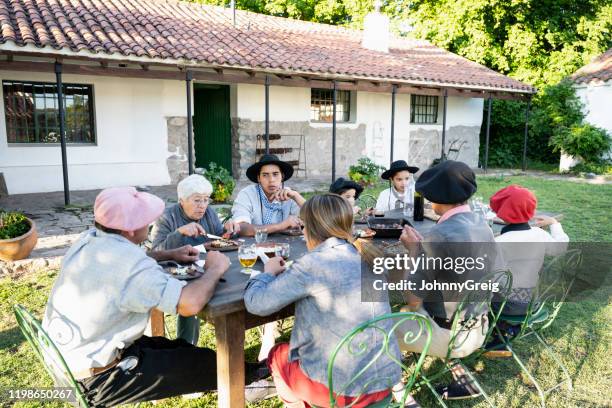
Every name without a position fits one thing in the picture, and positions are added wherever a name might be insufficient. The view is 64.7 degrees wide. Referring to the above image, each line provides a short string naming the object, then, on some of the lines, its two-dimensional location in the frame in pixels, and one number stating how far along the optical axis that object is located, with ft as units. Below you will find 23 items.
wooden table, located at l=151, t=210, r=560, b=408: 6.99
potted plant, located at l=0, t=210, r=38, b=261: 16.30
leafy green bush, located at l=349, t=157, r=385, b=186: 35.86
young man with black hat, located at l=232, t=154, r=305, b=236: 12.73
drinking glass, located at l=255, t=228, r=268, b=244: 9.66
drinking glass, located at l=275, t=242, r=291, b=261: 9.23
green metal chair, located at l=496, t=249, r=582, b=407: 9.09
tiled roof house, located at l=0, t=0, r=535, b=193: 28.99
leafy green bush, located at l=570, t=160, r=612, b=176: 46.80
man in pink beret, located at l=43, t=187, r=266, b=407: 6.53
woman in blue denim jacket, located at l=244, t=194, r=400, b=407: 6.45
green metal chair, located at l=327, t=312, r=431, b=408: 6.08
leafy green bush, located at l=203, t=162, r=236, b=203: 28.09
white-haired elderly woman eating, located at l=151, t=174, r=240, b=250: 10.33
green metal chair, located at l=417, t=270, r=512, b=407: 7.86
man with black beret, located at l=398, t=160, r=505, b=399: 8.21
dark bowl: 11.18
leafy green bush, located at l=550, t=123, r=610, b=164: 47.32
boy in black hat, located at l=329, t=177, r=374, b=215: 13.43
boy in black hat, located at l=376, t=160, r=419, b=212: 15.10
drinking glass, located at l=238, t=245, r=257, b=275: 8.10
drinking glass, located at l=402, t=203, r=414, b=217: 13.74
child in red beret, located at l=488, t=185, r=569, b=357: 9.83
